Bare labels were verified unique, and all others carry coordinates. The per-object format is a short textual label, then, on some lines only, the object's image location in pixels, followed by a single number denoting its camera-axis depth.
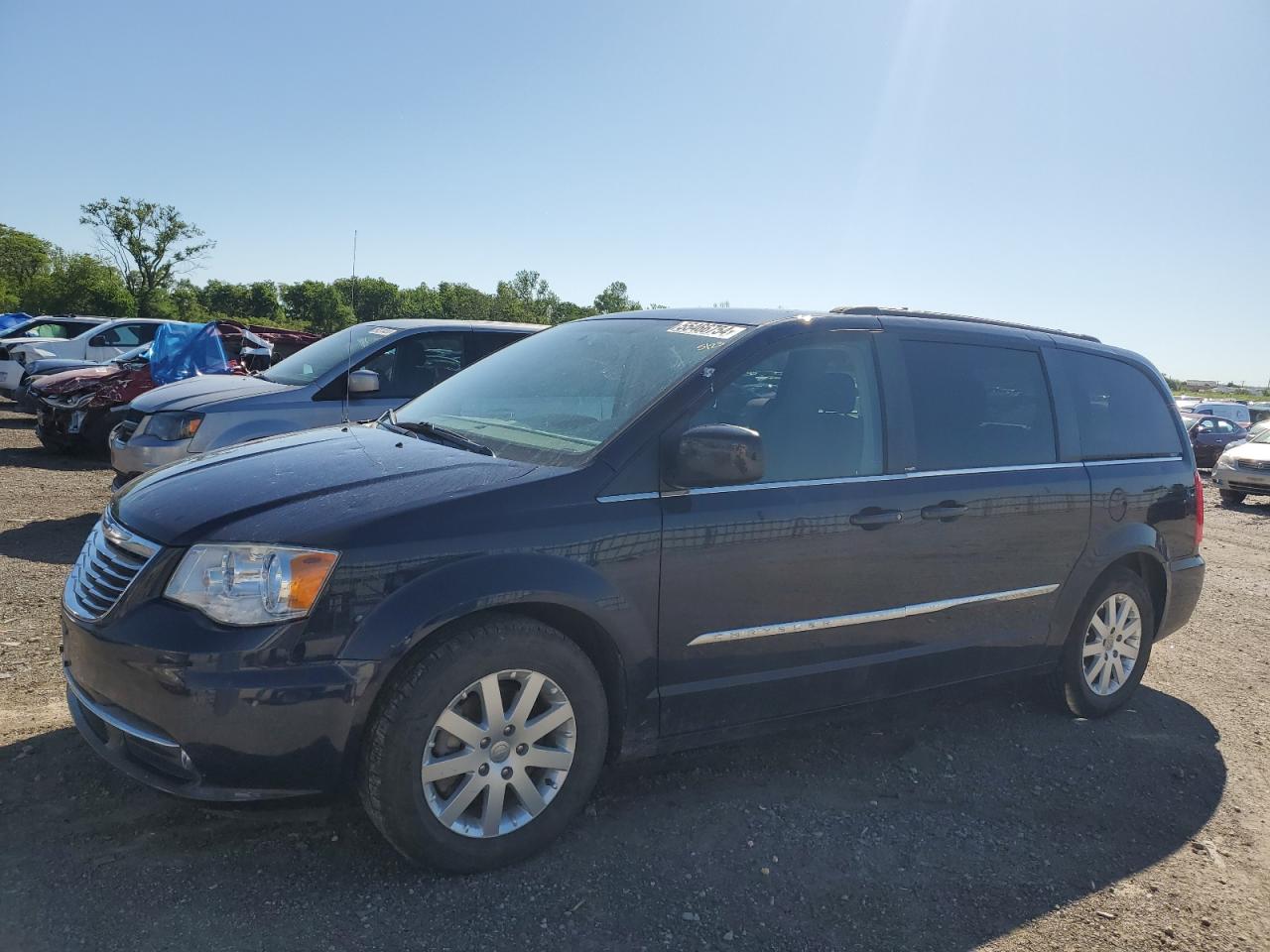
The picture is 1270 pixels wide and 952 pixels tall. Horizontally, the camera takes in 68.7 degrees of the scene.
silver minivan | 6.94
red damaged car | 10.67
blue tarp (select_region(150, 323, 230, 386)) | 11.14
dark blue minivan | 2.61
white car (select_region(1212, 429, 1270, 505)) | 15.24
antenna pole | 7.39
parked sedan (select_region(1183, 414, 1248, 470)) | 22.02
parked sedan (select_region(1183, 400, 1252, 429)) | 26.22
